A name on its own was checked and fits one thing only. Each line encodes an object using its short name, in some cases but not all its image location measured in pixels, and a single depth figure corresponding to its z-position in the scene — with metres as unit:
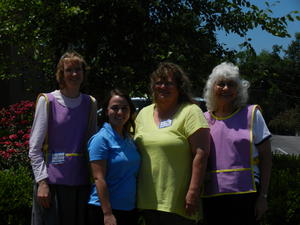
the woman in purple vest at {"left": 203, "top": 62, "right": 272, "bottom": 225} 2.81
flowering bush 5.76
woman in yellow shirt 2.74
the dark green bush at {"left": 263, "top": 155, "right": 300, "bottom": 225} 4.29
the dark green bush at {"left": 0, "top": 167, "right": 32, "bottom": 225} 4.07
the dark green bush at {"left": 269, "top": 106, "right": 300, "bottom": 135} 40.47
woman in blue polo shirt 2.67
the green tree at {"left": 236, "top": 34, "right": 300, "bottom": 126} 5.98
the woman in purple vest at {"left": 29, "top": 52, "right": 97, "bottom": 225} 2.78
